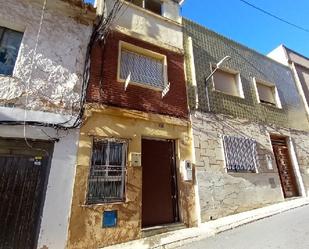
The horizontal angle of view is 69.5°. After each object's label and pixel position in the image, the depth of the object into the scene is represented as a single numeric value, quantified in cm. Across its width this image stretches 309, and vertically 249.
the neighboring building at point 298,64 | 1226
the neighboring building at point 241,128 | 717
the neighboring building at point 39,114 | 454
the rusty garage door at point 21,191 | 438
